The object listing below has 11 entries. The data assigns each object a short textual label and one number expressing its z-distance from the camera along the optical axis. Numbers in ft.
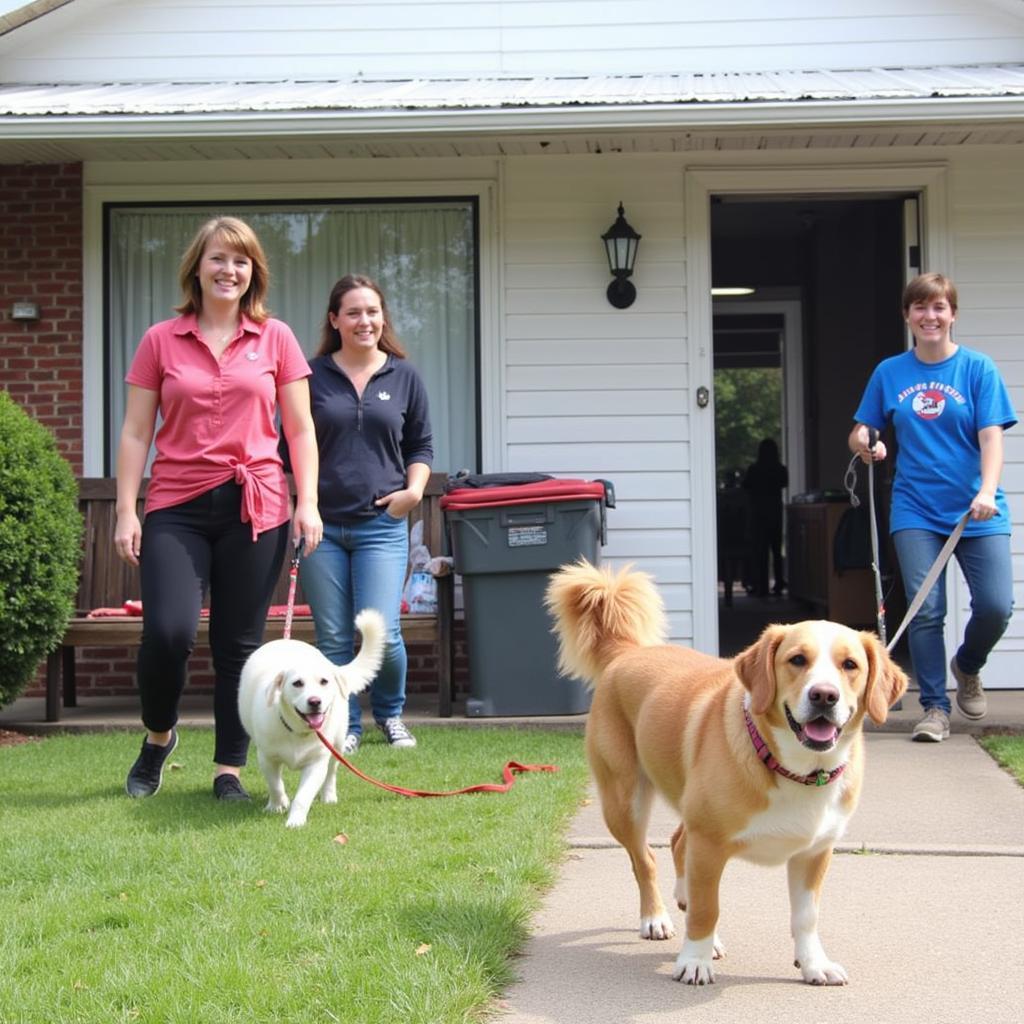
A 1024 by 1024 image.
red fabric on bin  24.06
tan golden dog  10.28
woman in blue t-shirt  20.85
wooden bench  27.25
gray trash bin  24.16
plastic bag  25.72
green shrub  22.54
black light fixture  27.45
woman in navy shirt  20.21
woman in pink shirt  16.89
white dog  16.22
